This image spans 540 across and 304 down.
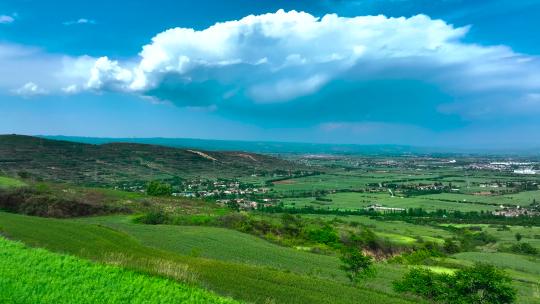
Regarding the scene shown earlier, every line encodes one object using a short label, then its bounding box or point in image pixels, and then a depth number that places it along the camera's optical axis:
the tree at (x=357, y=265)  36.31
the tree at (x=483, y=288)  30.00
